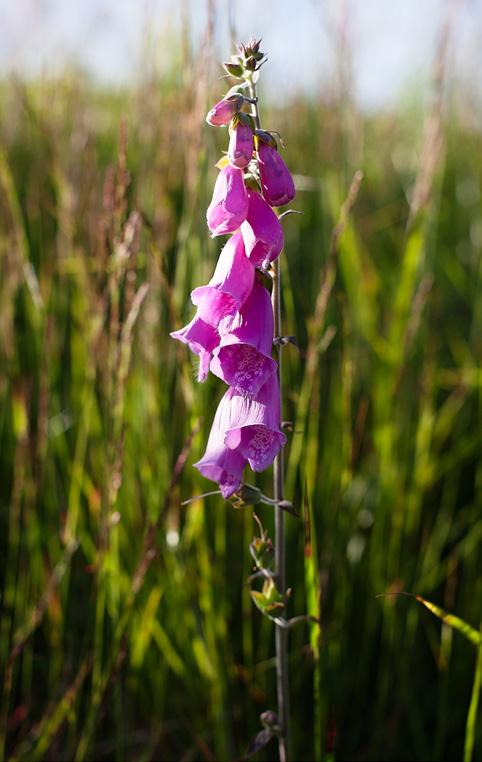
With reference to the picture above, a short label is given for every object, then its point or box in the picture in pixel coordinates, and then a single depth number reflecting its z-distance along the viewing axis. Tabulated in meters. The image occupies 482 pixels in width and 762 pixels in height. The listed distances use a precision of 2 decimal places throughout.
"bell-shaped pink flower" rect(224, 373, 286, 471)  0.71
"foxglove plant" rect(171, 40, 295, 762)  0.67
